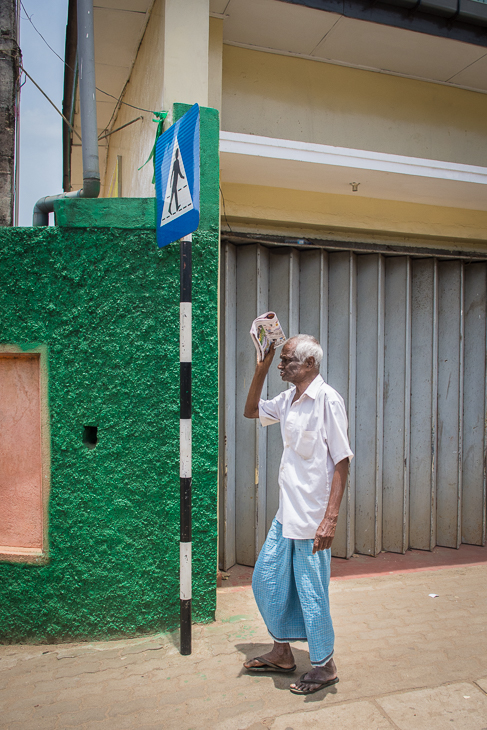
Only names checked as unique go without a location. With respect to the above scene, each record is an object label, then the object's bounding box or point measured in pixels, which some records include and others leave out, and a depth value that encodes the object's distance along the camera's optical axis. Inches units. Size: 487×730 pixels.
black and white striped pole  119.5
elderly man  109.7
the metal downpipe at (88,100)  137.6
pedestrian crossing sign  109.4
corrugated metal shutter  179.0
